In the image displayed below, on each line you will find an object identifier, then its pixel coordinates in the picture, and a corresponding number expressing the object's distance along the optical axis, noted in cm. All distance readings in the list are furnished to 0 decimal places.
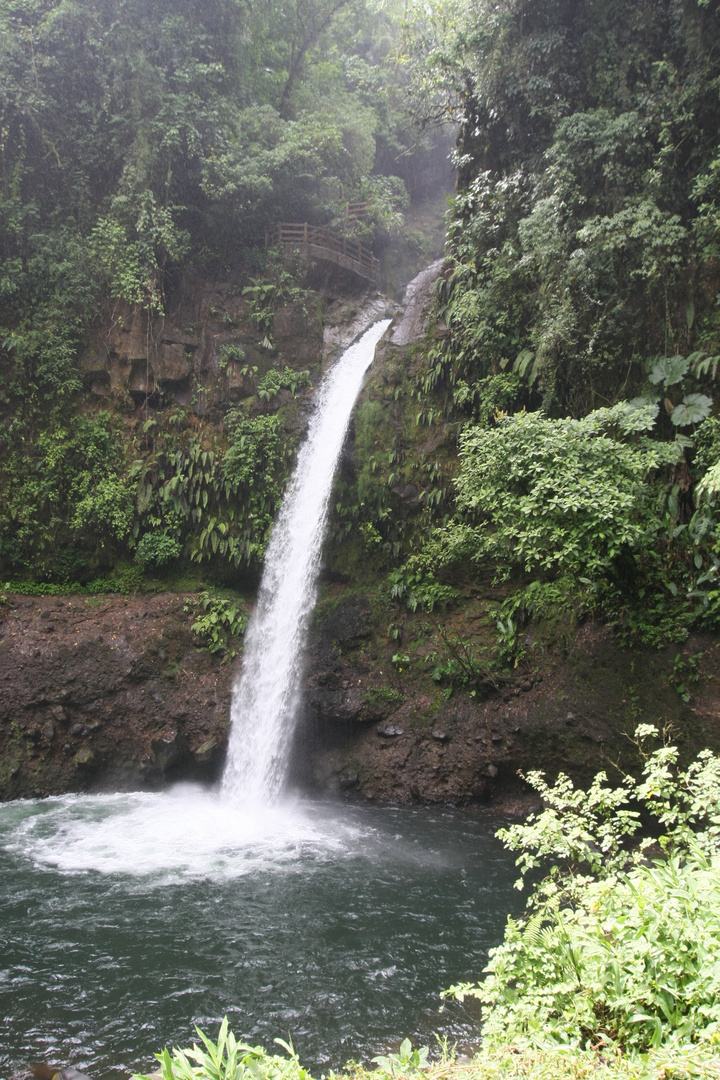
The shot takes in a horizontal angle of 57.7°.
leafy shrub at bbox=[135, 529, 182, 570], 1317
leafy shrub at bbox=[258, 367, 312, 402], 1449
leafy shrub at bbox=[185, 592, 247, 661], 1216
